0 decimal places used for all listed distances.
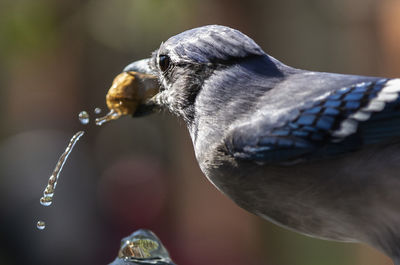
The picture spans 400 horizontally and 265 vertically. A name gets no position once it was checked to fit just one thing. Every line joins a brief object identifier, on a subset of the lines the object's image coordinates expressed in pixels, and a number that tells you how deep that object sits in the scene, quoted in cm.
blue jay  221
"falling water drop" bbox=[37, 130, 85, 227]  224
